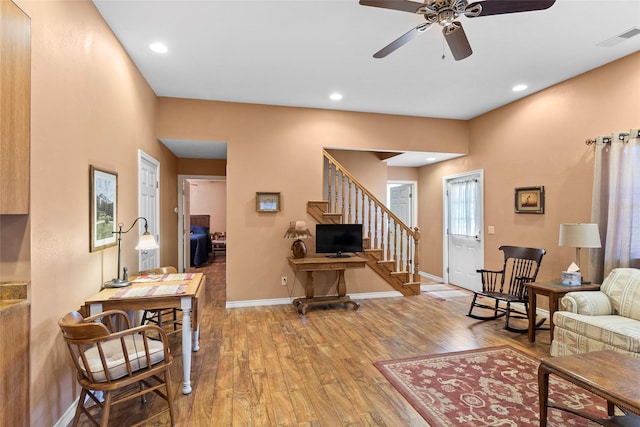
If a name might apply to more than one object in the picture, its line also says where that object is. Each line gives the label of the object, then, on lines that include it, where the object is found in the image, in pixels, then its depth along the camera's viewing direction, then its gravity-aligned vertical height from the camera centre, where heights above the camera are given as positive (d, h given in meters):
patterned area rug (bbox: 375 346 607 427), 2.06 -1.33
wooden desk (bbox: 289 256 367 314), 4.29 -0.79
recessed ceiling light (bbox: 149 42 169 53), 3.07 +1.67
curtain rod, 3.15 +0.82
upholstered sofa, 2.52 -0.89
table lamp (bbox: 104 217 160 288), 2.57 -0.27
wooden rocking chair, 3.75 -0.89
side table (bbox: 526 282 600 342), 3.14 -0.79
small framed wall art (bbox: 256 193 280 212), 4.64 +0.19
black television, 4.58 -0.34
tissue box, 3.27 -0.67
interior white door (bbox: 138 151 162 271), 3.68 +0.19
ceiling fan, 1.96 +1.34
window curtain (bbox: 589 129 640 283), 3.16 +0.13
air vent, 2.85 +1.67
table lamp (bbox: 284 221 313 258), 4.43 -0.28
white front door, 5.38 -0.26
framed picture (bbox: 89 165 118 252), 2.41 +0.06
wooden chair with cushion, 1.68 -0.87
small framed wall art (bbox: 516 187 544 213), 4.23 +0.21
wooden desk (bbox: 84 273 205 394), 2.24 -0.64
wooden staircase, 4.85 -0.34
